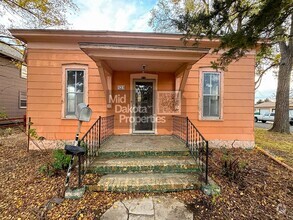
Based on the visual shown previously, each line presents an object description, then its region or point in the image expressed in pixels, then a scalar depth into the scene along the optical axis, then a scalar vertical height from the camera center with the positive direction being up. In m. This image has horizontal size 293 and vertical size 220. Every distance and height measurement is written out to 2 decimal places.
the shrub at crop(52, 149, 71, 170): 2.78 -1.21
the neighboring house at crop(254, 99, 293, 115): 29.50 +1.11
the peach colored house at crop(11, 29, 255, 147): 4.21 +0.67
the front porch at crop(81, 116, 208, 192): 2.34 -1.23
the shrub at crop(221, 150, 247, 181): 2.65 -1.34
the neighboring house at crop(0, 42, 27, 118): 8.20 +1.54
